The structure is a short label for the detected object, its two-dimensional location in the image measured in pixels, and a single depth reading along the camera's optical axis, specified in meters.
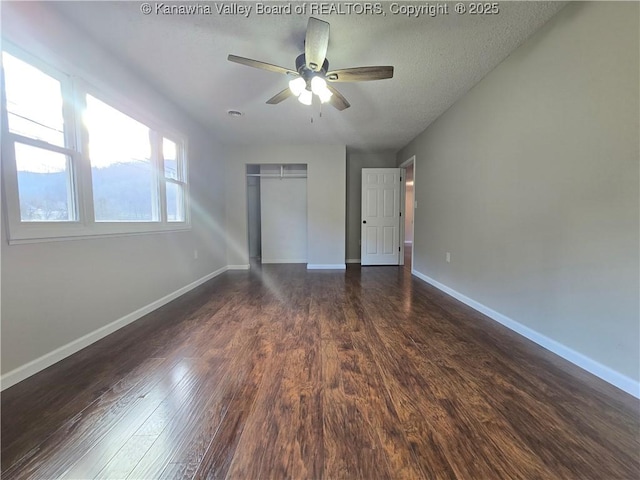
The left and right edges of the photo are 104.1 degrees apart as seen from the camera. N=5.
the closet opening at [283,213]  5.48
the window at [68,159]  1.51
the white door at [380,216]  5.25
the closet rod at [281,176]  5.43
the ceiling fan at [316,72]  1.70
